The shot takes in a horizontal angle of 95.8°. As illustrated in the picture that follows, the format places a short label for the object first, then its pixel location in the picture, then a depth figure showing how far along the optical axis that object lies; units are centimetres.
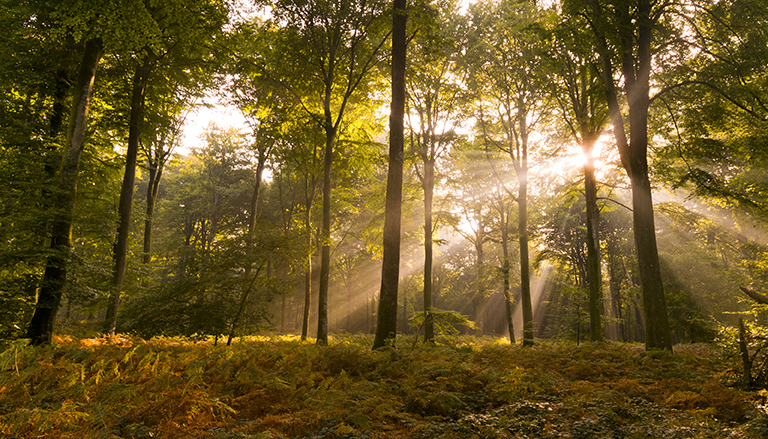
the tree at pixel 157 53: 1016
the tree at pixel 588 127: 1324
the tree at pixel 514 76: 1469
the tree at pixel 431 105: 1555
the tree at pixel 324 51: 1189
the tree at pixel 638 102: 936
